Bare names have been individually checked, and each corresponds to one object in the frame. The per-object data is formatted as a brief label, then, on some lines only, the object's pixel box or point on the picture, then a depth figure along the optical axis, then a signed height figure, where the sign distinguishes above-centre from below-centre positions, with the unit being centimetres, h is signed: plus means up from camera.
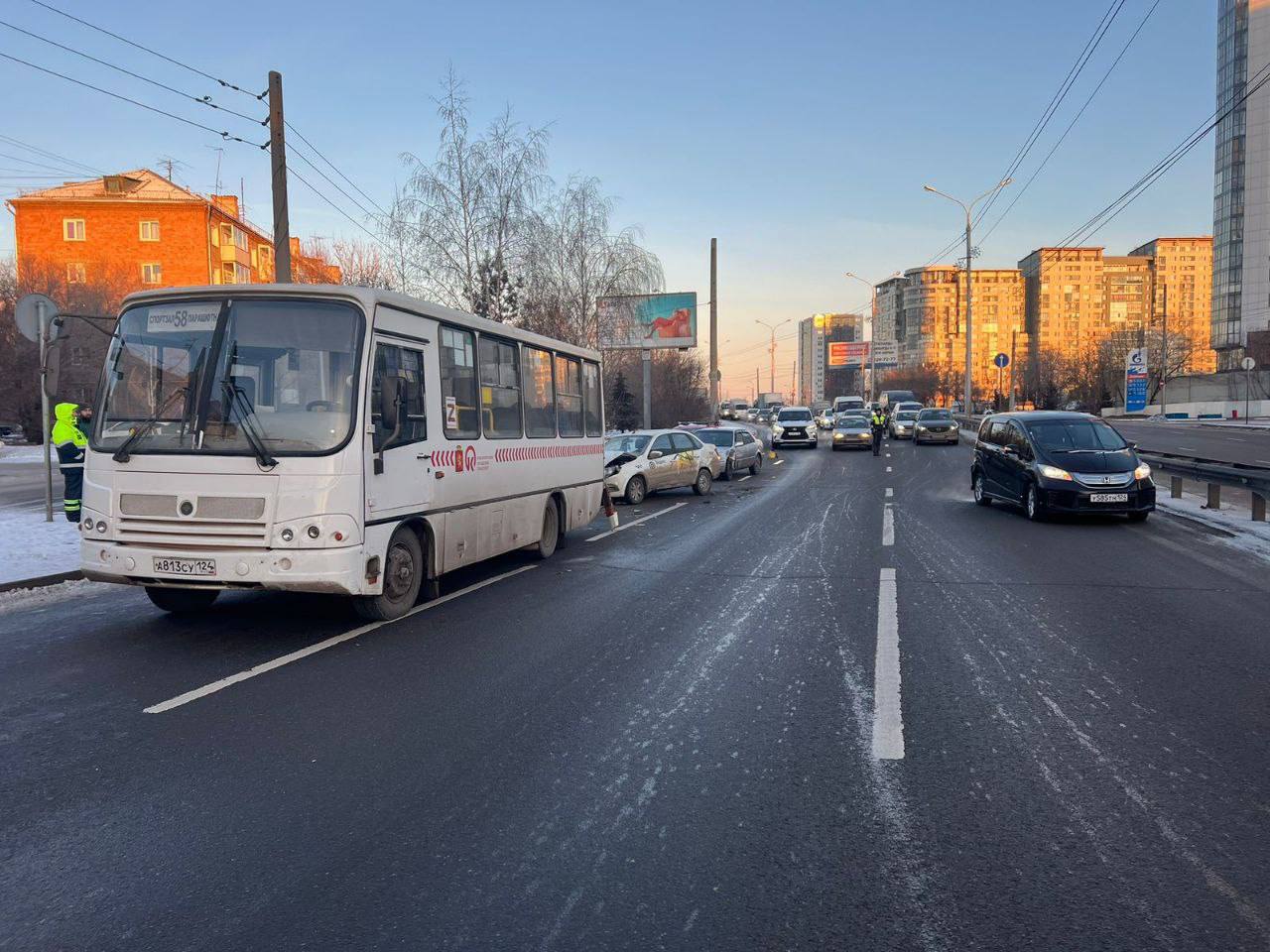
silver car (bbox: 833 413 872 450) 3809 -85
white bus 673 -17
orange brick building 6269 +1365
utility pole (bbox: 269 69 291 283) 1499 +377
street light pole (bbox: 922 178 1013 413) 4824 +743
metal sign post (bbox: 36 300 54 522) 1095 +65
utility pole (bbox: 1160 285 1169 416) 8150 +355
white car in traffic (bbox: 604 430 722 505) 1909 -99
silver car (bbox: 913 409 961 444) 4147 -75
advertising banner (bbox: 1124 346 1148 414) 5103 +154
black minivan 1394 -92
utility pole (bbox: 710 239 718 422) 4069 +362
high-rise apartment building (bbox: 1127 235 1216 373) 16439 +2372
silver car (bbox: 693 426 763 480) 2583 -90
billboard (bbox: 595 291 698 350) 3178 +390
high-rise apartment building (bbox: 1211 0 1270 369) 10331 +2584
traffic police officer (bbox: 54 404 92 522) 1336 -28
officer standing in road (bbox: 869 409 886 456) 3531 -46
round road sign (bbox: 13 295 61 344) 1207 +155
